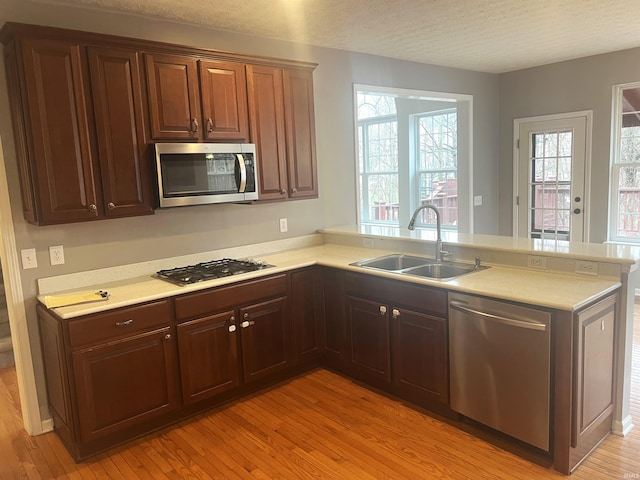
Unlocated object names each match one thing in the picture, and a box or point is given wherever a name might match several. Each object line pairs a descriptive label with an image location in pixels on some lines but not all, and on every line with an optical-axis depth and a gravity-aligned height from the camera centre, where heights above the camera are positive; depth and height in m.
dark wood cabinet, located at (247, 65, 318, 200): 3.55 +0.41
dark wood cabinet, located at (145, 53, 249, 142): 3.06 +0.59
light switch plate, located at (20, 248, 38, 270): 2.90 -0.37
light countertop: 2.43 -0.62
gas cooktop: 3.12 -0.57
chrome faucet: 3.40 -0.52
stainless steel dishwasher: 2.40 -1.01
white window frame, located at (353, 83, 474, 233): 4.64 +0.57
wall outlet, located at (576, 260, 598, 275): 2.73 -0.56
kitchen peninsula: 2.48 -0.86
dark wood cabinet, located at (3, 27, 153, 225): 2.62 +0.37
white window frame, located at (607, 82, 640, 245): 5.22 +0.01
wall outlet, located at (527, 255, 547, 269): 2.94 -0.55
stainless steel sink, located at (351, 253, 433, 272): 3.57 -0.62
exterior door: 5.55 -0.08
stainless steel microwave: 3.04 +0.09
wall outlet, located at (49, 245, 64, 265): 2.99 -0.37
